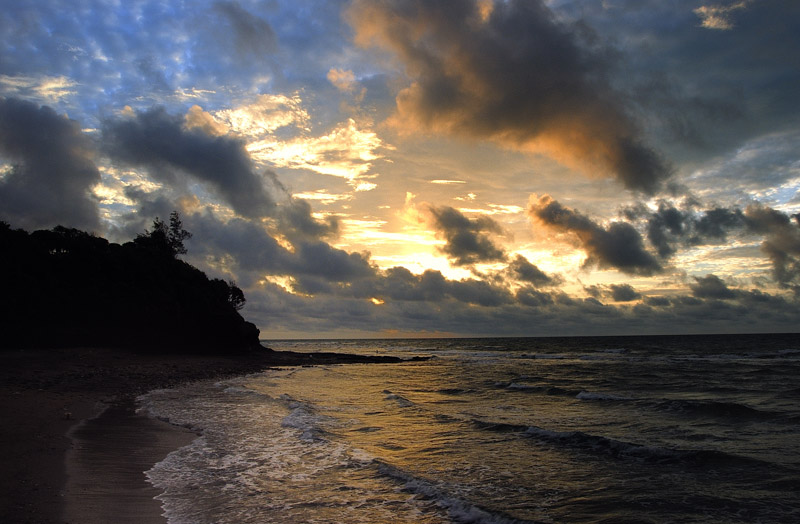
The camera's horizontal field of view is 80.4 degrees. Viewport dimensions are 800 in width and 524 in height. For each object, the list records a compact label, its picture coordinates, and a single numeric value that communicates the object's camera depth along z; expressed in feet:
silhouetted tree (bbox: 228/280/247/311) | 241.55
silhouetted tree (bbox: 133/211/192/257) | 227.40
